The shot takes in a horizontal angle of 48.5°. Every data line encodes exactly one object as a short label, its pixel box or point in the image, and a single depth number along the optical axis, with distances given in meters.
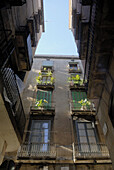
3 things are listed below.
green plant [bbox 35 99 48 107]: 11.57
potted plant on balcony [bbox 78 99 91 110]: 11.57
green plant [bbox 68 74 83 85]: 14.68
